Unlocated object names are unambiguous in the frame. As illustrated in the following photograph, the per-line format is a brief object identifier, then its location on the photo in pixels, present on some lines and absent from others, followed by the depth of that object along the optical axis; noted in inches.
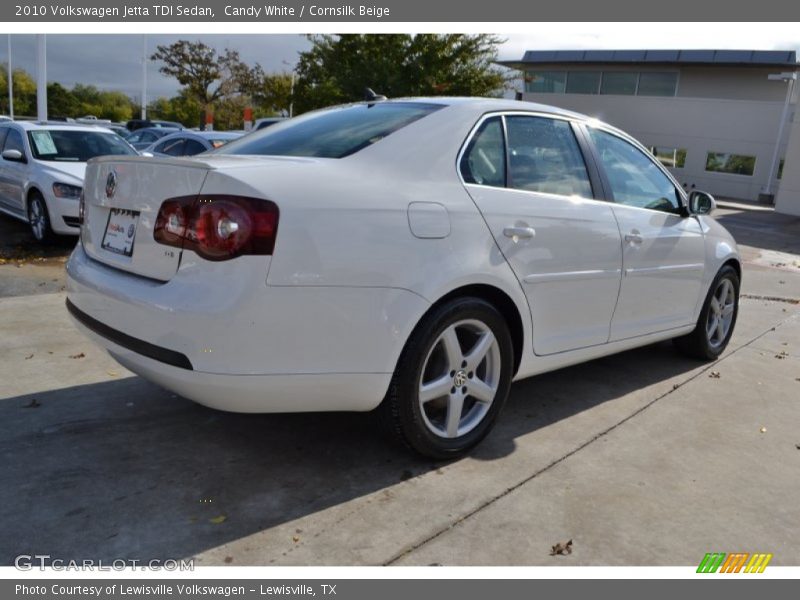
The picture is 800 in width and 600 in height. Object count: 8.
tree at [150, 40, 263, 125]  1780.3
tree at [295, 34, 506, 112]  1063.6
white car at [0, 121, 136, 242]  339.6
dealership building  1259.8
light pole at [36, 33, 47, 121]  615.5
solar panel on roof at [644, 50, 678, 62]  1391.5
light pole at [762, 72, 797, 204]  1134.1
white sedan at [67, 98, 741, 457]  105.0
